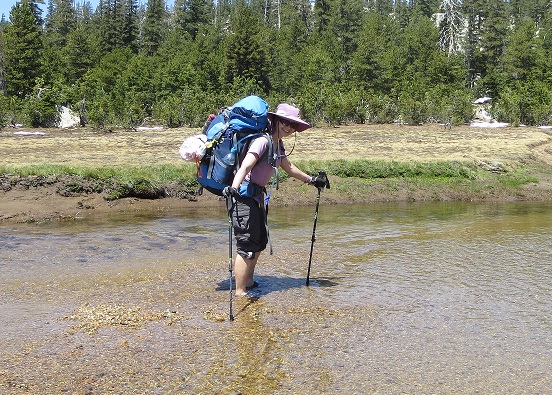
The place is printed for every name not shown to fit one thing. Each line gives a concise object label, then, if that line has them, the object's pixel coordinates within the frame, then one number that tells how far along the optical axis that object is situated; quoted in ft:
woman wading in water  19.88
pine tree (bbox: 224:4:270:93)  181.88
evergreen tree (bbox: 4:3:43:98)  161.89
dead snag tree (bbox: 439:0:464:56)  254.08
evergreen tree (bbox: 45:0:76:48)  260.42
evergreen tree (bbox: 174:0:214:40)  290.56
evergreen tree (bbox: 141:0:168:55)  266.57
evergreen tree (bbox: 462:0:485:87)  231.50
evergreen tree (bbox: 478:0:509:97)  228.22
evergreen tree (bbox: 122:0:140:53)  262.26
